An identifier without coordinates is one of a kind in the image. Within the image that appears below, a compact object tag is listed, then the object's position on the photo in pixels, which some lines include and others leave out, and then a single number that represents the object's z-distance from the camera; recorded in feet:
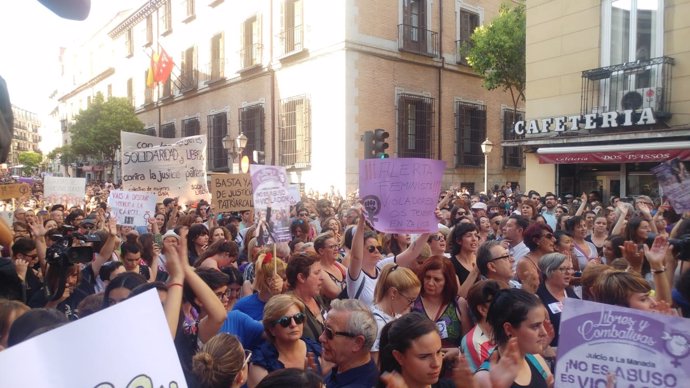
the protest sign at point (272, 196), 19.06
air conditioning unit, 43.24
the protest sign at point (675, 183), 20.02
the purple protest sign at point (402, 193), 17.12
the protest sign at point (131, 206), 25.75
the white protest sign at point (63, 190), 38.50
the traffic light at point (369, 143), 38.65
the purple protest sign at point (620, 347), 8.11
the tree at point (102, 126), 114.21
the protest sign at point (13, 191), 29.25
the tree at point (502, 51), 67.77
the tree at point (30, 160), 259.23
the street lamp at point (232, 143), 59.65
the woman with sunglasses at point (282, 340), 10.57
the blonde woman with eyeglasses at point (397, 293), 12.44
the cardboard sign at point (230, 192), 27.61
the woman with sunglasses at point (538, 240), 17.98
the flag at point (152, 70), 88.95
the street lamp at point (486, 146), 57.47
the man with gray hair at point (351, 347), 9.78
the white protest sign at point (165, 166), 29.07
